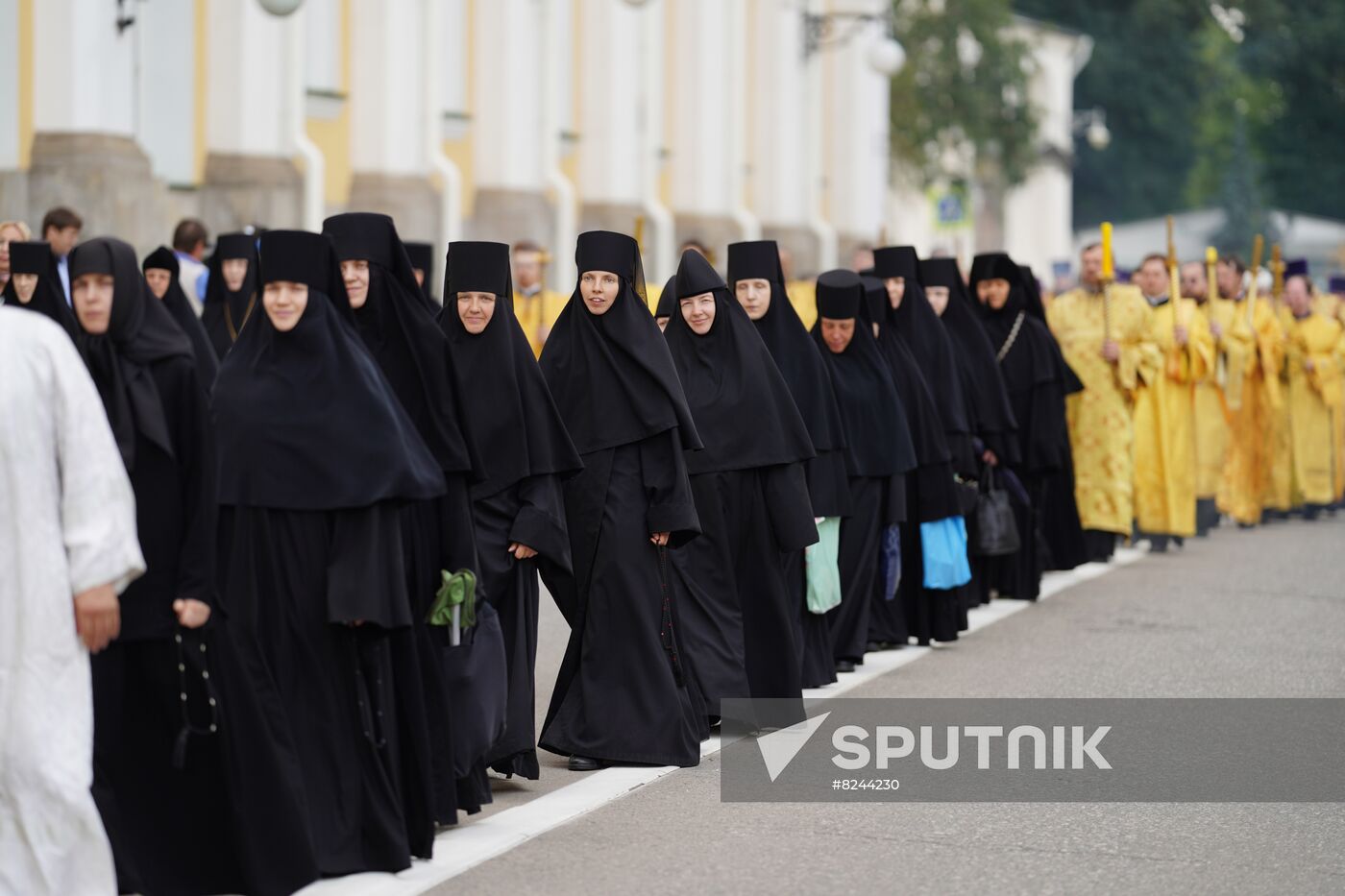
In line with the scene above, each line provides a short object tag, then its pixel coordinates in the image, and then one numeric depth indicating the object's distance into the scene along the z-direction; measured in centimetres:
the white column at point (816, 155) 3569
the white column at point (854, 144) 3766
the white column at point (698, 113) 3125
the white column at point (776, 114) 3428
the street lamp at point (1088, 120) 7131
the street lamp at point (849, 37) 2925
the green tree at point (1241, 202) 7375
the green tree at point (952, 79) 4194
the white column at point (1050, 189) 5981
